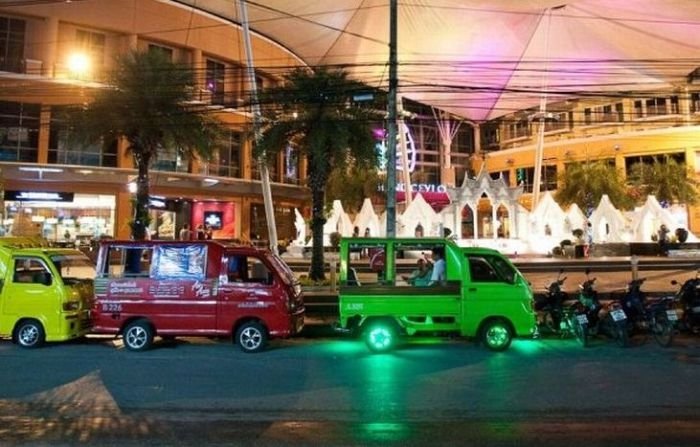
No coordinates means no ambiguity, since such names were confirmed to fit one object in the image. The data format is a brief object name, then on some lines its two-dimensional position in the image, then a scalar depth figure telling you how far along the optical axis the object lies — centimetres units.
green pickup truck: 1014
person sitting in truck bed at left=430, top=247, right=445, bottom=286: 1030
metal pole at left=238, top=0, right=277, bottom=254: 1891
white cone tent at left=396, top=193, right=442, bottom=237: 3497
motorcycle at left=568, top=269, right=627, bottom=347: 1059
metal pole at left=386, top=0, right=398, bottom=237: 1438
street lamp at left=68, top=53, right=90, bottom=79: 3241
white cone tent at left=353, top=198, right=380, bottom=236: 3606
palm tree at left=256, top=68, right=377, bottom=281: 1722
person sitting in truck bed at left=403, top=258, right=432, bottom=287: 1045
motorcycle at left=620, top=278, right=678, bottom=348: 1055
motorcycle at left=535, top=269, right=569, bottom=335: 1159
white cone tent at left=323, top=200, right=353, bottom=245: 3766
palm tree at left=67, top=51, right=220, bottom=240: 1722
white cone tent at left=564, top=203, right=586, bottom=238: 3532
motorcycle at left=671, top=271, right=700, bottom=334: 1139
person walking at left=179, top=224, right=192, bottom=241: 2740
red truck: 1031
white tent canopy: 3750
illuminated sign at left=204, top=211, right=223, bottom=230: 4150
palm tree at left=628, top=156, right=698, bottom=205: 4353
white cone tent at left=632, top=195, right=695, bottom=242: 3405
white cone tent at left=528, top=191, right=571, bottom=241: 3534
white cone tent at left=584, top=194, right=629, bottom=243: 3475
